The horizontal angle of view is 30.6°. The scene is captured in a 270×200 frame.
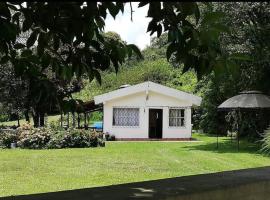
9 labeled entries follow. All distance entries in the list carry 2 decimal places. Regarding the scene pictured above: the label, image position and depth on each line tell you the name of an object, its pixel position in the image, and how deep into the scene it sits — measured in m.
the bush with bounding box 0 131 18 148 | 23.02
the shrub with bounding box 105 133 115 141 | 30.54
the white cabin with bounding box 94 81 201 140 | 31.39
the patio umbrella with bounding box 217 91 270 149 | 20.81
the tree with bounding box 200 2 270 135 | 19.59
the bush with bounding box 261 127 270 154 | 19.25
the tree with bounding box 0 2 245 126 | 2.70
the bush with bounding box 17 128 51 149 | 22.61
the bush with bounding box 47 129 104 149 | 22.98
